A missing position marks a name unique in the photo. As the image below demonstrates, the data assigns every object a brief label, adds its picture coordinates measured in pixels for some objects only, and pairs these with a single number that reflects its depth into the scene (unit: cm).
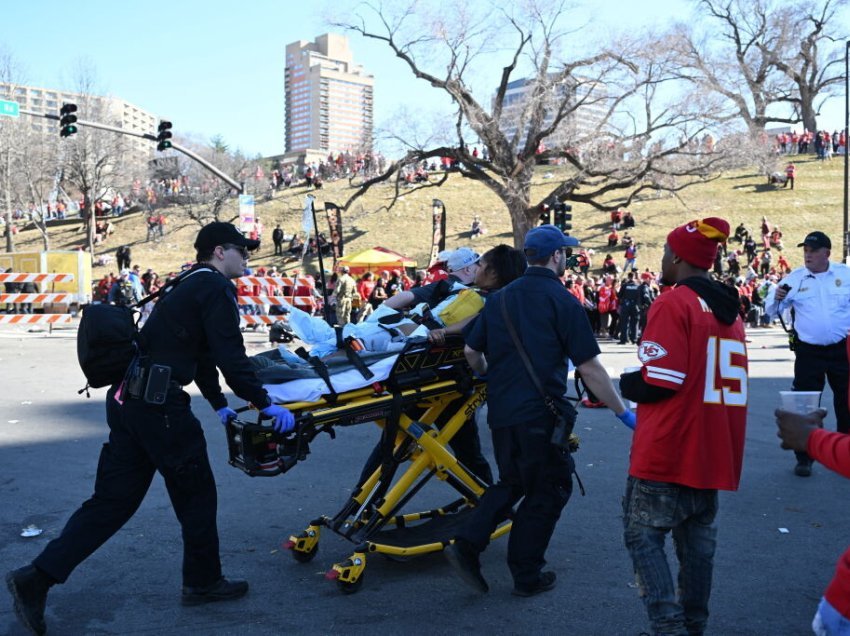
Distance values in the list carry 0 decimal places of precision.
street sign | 1973
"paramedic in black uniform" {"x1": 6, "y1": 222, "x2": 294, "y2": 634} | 404
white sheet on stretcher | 431
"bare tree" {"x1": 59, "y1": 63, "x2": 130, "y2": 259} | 5044
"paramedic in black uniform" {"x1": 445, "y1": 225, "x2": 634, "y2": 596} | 422
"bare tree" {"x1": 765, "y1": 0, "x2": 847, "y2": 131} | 6562
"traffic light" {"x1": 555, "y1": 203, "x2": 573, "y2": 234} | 2327
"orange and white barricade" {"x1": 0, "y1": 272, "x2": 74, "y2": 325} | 1673
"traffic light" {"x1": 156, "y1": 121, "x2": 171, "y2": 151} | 2319
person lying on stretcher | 474
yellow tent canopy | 2962
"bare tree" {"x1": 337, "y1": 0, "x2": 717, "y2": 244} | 3059
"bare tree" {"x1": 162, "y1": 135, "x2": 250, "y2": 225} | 5638
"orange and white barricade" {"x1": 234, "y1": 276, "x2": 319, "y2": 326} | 1918
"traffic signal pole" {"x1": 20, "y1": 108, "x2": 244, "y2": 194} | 2033
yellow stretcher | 428
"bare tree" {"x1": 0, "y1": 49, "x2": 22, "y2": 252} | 4856
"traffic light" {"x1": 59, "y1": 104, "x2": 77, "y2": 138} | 2124
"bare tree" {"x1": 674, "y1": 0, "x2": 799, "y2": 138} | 5920
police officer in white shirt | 685
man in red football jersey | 325
